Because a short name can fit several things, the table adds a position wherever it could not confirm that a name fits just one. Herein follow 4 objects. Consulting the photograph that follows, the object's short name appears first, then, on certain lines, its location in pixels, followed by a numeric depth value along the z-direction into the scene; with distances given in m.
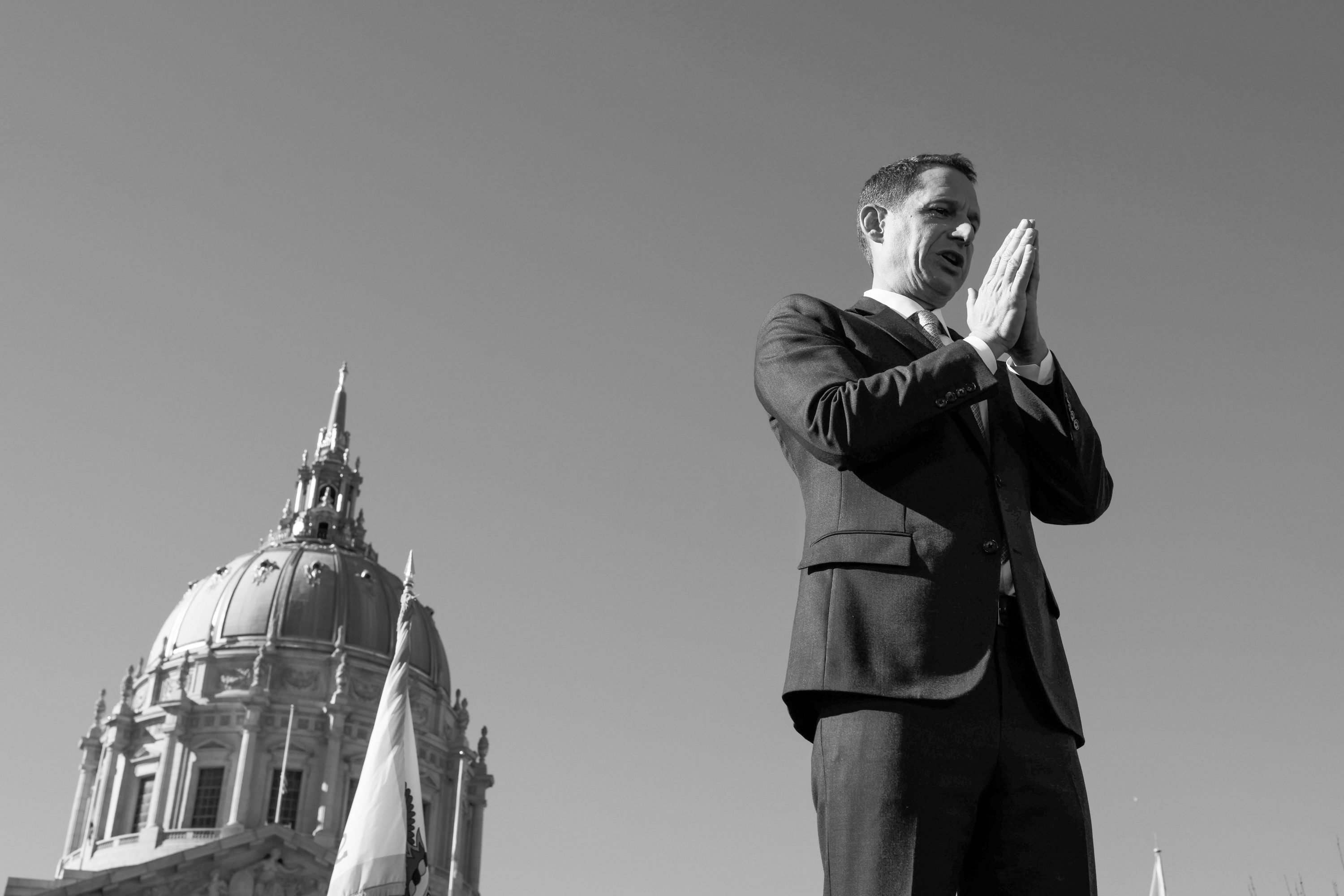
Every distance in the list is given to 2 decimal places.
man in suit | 3.96
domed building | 70.75
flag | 16.14
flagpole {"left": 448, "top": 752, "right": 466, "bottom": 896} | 77.44
